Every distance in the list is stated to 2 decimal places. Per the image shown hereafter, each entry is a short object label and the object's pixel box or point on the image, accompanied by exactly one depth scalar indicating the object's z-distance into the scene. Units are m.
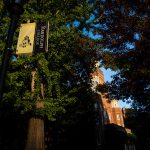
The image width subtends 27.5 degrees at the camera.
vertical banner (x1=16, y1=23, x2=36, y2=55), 8.75
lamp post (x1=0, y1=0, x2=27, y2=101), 6.02
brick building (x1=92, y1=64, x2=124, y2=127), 49.97
